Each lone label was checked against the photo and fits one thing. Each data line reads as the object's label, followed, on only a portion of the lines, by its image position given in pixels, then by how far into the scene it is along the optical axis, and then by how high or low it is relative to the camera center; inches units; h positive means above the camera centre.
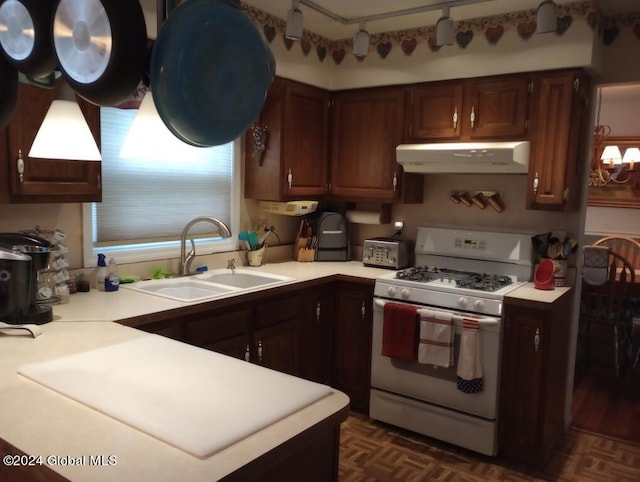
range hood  117.8 +8.7
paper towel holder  151.5 -6.4
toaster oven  141.9 -15.9
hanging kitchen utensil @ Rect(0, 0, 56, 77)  40.4 +11.2
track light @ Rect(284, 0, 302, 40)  99.3 +31.3
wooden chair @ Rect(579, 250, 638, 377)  163.8 -33.4
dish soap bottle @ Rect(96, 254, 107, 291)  105.8 -17.8
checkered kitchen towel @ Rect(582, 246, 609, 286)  164.2 -20.1
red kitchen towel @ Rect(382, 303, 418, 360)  120.1 -30.9
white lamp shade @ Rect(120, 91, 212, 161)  53.7 +5.4
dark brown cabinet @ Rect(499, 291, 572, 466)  109.8 -38.0
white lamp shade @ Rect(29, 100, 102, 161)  50.9 +4.6
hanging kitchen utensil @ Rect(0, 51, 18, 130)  45.1 +7.8
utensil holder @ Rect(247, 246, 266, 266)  139.6 -17.6
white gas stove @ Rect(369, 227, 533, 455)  113.3 -28.2
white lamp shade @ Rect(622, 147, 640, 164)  208.1 +17.8
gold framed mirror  212.7 +9.2
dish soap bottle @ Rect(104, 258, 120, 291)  105.0 -18.4
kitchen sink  113.2 -21.8
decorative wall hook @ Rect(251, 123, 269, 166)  138.4 +13.6
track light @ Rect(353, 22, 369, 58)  113.7 +31.4
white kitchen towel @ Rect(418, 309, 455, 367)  115.6 -31.0
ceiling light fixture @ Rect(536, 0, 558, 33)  95.0 +32.2
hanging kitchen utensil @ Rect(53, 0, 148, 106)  36.8 +9.6
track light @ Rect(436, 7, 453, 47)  105.4 +32.3
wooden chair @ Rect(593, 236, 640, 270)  193.3 -17.1
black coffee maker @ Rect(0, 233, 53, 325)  74.4 -13.5
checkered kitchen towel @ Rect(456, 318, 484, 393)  112.3 -33.8
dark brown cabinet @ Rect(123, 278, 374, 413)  105.1 -31.5
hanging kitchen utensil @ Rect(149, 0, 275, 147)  37.0 +8.4
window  111.3 -3.4
